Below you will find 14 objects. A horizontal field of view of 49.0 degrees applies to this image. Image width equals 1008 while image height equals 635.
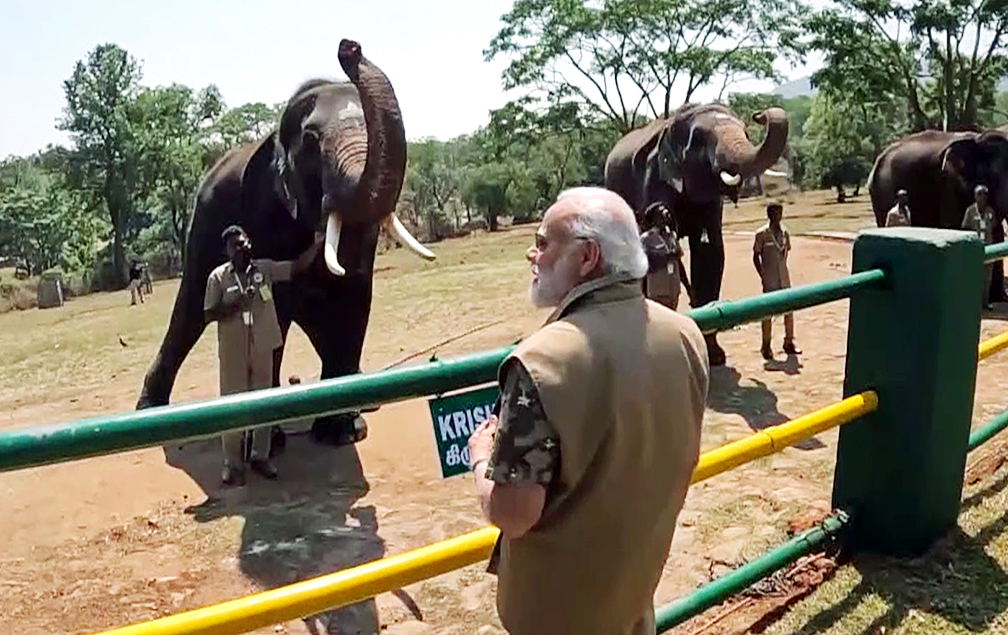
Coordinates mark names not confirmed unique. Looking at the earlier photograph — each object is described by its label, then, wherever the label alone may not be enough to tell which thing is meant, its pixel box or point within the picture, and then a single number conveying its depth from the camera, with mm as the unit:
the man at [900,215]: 12750
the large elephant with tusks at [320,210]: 6145
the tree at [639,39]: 38656
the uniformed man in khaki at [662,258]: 8859
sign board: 2631
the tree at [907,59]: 34750
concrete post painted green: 3824
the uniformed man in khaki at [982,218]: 12445
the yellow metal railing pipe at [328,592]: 2197
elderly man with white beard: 1934
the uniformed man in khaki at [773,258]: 9891
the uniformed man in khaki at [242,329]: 6887
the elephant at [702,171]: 9375
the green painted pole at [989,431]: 4582
